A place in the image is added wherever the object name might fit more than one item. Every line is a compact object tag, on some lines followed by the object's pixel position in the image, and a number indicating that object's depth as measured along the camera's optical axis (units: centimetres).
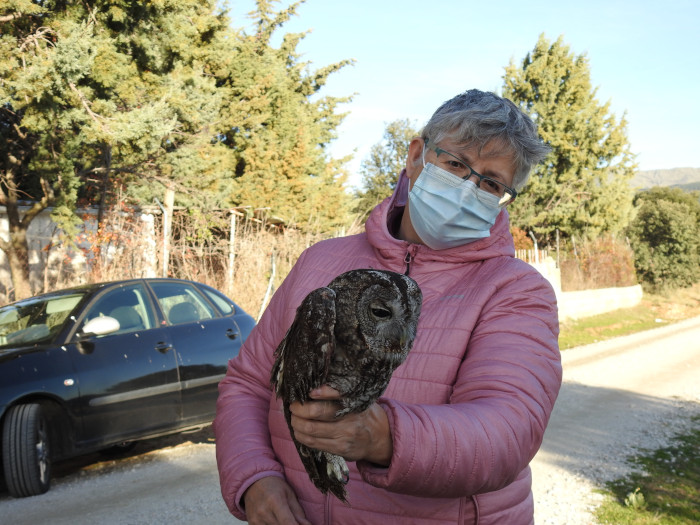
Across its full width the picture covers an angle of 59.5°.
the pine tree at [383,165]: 3978
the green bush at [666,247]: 3666
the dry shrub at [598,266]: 2972
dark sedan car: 608
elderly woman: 160
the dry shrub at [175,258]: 1407
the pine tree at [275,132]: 2395
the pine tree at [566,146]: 3672
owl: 167
